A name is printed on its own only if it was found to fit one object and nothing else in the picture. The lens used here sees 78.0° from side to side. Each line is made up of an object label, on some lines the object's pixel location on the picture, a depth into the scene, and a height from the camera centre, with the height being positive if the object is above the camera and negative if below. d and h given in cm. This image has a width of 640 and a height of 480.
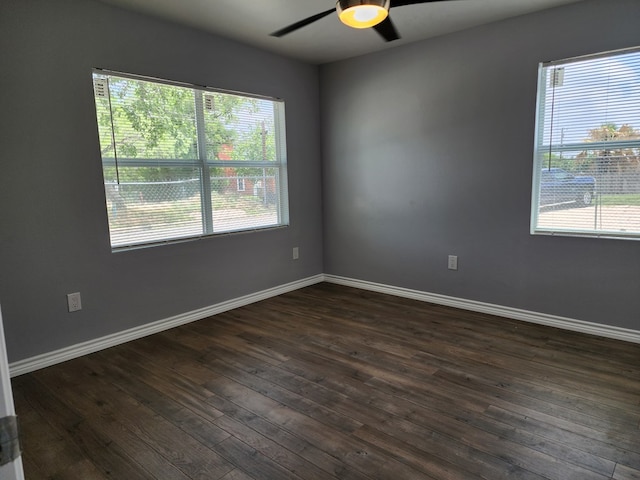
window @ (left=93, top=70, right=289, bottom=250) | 296 +29
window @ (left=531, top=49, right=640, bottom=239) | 282 +26
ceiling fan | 189 +87
